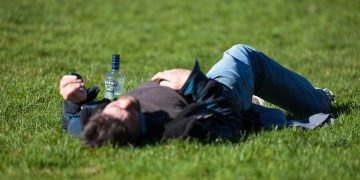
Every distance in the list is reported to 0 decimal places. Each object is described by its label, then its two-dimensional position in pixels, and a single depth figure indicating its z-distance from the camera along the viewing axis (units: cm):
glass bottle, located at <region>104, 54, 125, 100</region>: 1050
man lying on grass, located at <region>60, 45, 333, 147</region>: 841
